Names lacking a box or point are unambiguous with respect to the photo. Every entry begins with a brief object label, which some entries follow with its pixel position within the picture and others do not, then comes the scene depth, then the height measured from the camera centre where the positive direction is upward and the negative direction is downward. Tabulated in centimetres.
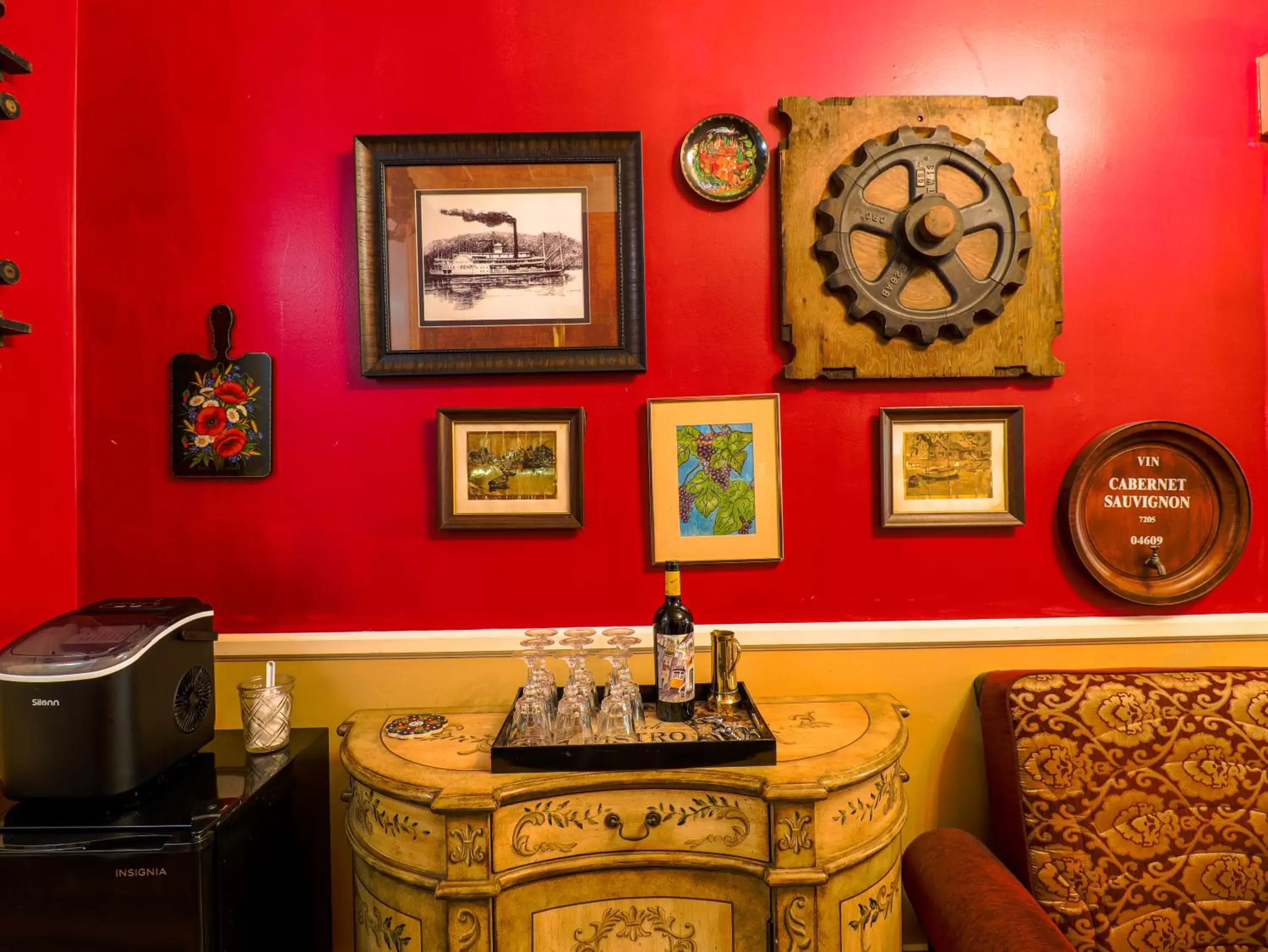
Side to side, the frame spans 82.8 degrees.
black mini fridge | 136 -74
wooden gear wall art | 203 +68
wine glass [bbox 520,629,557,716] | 168 -44
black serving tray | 153 -58
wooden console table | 146 -78
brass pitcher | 182 -47
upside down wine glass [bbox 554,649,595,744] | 162 -52
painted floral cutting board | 205 +22
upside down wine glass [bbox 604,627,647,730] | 167 -46
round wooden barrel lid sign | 206 -11
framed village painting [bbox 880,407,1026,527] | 207 +3
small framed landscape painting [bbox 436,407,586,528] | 206 +5
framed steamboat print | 204 +65
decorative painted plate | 206 +91
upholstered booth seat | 170 -83
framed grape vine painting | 207 +1
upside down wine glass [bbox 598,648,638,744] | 162 -53
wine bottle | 169 -41
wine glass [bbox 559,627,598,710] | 167 -41
